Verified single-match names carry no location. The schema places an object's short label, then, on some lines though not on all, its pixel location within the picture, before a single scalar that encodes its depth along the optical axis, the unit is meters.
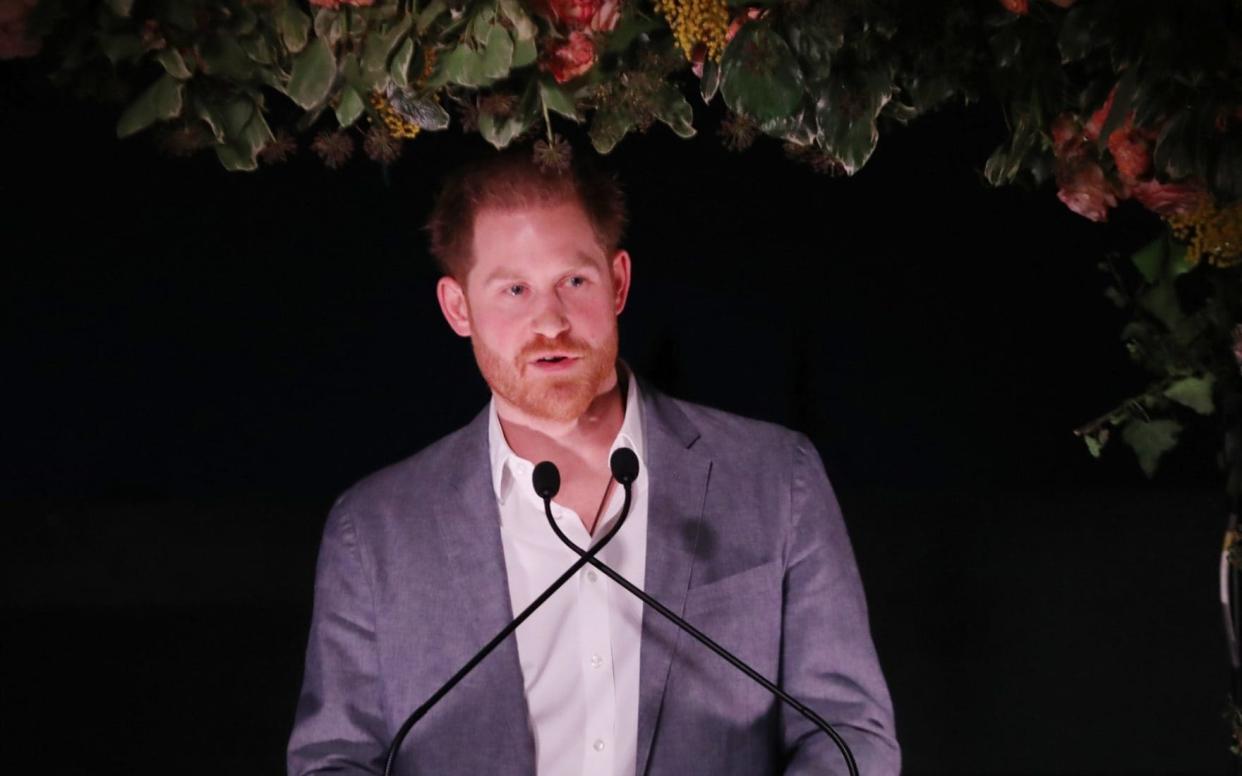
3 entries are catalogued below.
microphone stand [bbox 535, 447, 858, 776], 5.69
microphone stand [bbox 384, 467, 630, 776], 5.69
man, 5.84
